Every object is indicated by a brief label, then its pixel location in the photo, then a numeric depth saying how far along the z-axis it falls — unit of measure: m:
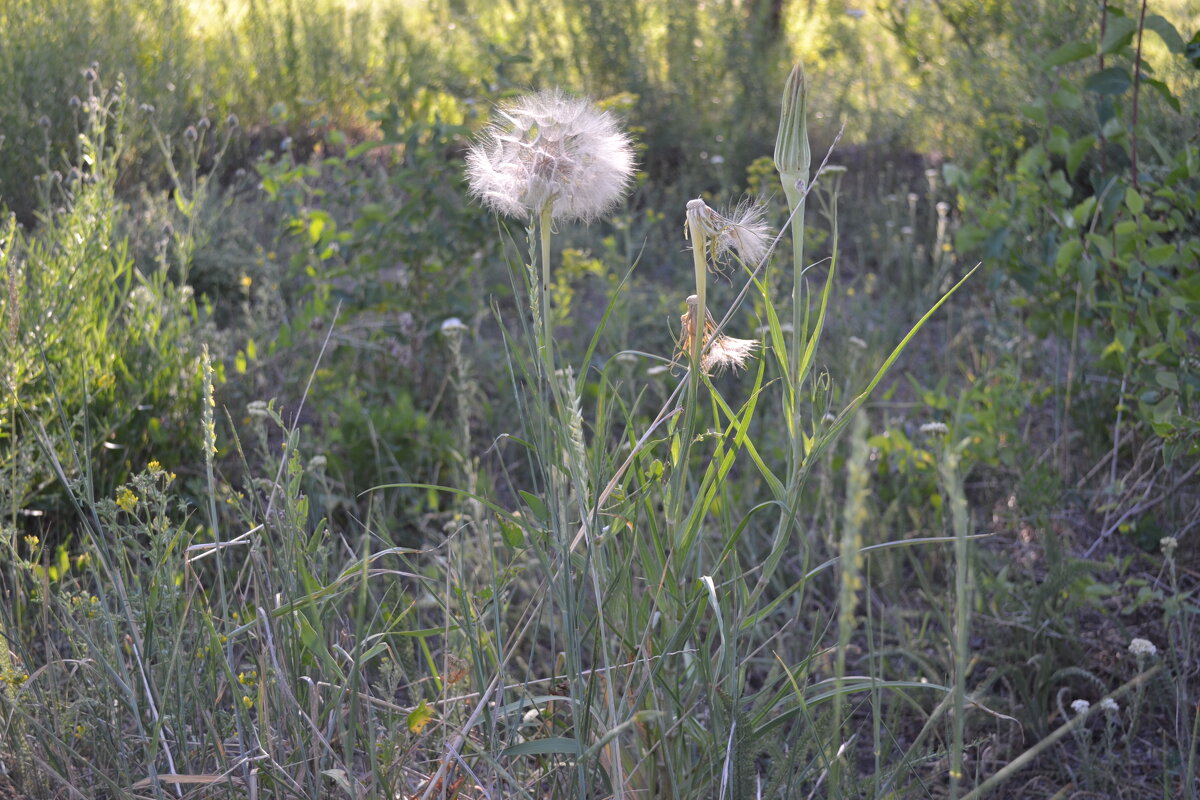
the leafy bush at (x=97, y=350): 2.00
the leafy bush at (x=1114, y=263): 2.00
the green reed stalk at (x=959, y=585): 0.64
